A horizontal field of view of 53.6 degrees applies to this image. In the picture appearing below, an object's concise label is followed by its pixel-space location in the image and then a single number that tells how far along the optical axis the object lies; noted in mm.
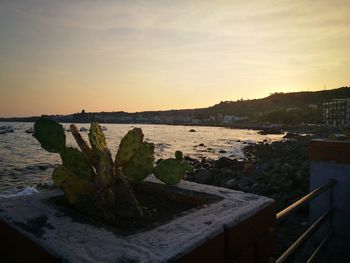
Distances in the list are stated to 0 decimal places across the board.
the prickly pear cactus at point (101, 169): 1885
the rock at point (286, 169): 13844
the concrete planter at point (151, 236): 1274
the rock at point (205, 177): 15906
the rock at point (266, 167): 16569
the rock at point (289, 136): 54988
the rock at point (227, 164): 21766
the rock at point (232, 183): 13095
